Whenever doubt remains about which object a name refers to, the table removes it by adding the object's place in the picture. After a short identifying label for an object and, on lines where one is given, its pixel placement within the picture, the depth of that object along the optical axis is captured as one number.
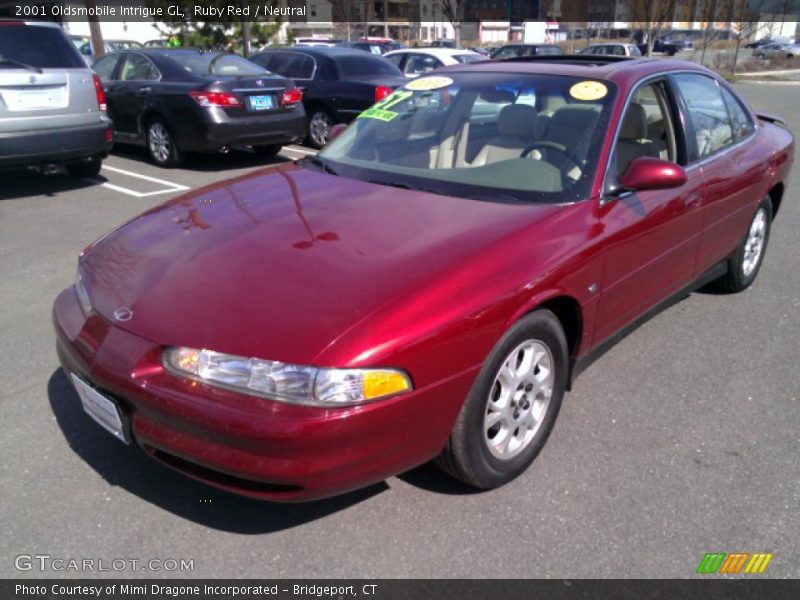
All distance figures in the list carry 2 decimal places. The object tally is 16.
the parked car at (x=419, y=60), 13.51
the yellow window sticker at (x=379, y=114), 3.98
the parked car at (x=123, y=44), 24.84
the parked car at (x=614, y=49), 22.12
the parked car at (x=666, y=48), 44.91
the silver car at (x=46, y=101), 6.97
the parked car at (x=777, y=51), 45.06
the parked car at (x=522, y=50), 19.40
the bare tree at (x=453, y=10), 32.44
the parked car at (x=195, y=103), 8.59
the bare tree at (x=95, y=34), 18.32
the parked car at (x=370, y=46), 23.73
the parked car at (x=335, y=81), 10.30
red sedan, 2.24
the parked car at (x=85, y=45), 25.78
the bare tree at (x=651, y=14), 29.34
